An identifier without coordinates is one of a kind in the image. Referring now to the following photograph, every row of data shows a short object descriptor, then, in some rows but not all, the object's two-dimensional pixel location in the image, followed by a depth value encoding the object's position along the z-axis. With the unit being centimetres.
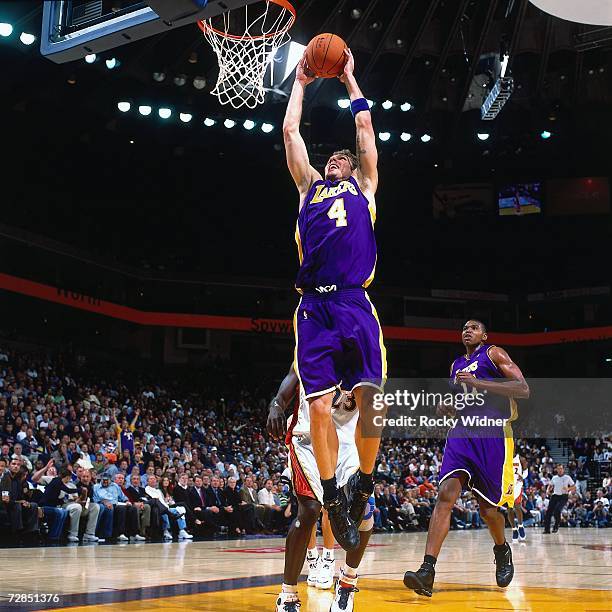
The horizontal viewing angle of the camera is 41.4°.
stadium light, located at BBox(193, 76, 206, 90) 1906
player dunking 432
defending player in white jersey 447
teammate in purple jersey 635
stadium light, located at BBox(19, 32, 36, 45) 1538
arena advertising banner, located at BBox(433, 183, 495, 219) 3241
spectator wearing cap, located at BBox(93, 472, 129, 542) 1216
